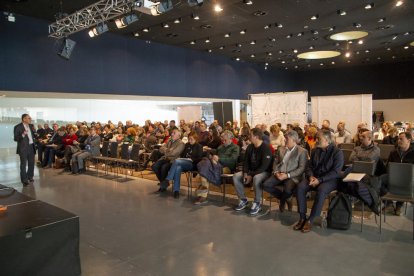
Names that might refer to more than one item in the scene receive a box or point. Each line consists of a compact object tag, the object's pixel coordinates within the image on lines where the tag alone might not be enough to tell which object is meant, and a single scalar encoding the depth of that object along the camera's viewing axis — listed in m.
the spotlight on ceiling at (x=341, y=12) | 9.12
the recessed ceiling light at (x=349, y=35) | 11.01
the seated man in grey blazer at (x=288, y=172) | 4.38
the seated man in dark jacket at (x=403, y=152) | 4.45
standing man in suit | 6.72
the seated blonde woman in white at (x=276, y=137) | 7.00
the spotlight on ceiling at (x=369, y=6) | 8.60
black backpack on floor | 3.90
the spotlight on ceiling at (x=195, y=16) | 9.33
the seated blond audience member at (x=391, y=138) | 6.48
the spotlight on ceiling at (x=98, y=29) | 8.19
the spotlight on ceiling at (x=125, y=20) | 7.48
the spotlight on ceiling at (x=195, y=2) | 6.29
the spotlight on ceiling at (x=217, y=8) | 8.56
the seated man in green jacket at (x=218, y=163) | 5.16
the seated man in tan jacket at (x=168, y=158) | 5.94
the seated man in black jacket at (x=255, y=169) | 4.68
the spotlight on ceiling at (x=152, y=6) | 6.61
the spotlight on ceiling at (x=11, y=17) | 8.98
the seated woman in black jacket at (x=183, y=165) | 5.62
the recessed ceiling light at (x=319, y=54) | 14.50
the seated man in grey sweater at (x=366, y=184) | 3.91
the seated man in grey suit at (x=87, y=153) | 8.14
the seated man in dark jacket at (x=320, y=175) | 4.00
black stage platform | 2.43
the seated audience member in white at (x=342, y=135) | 7.06
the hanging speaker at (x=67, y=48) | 9.20
